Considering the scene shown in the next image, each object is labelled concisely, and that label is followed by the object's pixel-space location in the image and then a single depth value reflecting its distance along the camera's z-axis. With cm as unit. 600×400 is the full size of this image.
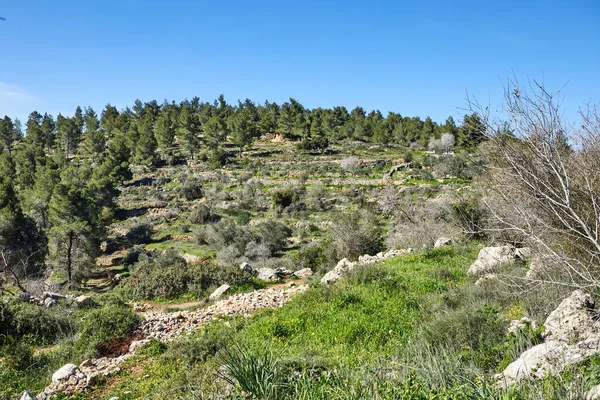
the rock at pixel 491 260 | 802
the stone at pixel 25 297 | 1035
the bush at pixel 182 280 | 1167
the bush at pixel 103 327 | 737
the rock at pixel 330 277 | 968
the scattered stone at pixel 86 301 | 1042
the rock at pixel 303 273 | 1320
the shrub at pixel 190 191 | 4062
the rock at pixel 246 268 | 1284
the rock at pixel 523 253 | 865
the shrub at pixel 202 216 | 3247
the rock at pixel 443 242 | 1274
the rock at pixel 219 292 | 1068
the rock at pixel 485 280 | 686
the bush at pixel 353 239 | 1552
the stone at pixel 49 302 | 1023
